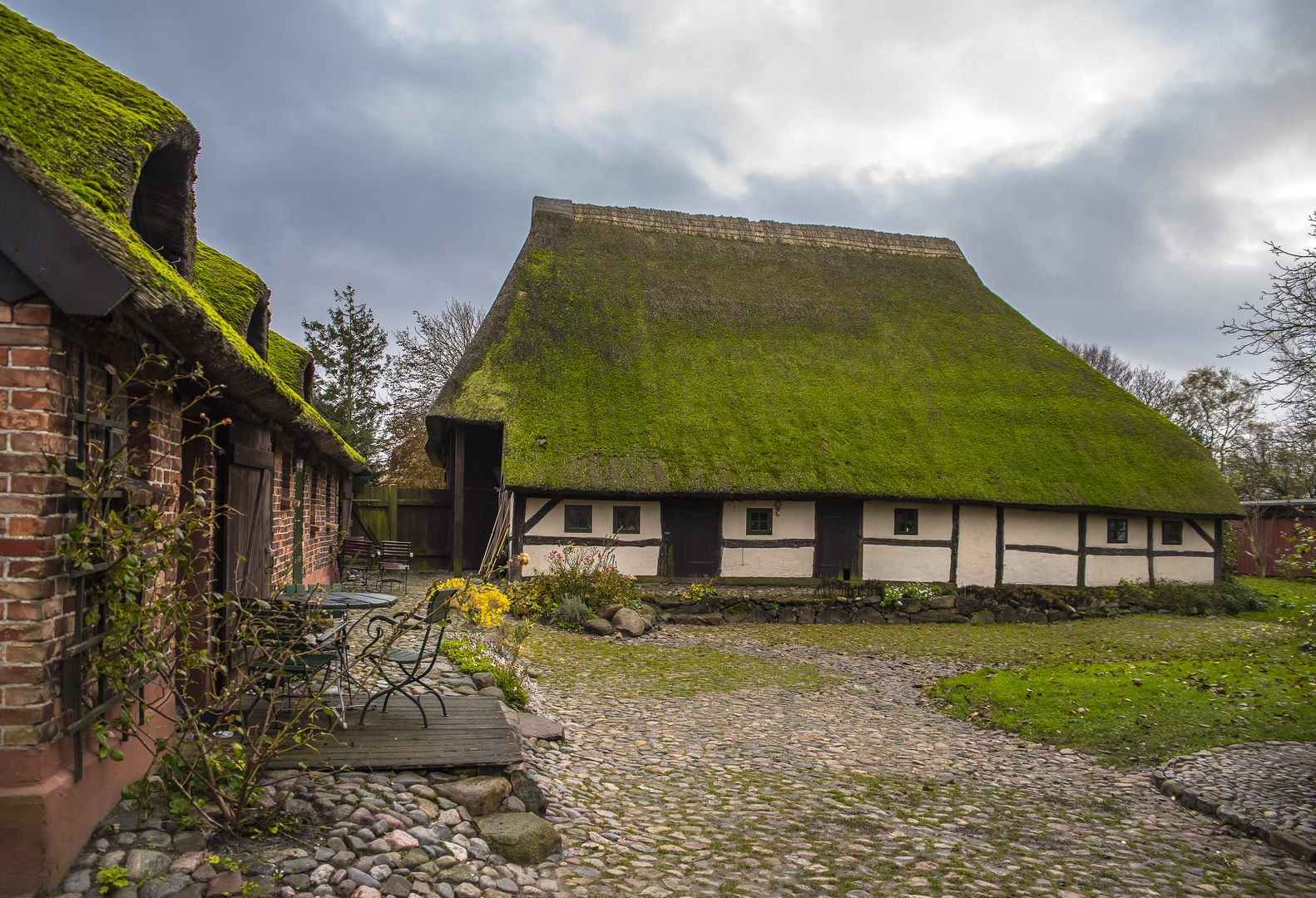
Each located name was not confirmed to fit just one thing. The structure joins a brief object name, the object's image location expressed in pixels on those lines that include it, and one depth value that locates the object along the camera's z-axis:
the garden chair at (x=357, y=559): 14.22
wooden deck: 4.13
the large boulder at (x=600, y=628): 11.01
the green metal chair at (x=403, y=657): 3.85
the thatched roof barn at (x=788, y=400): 13.57
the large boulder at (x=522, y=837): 3.76
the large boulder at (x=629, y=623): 11.12
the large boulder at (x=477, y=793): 4.00
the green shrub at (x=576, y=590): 11.60
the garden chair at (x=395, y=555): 14.02
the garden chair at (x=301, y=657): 3.62
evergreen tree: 27.53
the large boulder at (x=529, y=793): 4.26
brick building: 2.77
